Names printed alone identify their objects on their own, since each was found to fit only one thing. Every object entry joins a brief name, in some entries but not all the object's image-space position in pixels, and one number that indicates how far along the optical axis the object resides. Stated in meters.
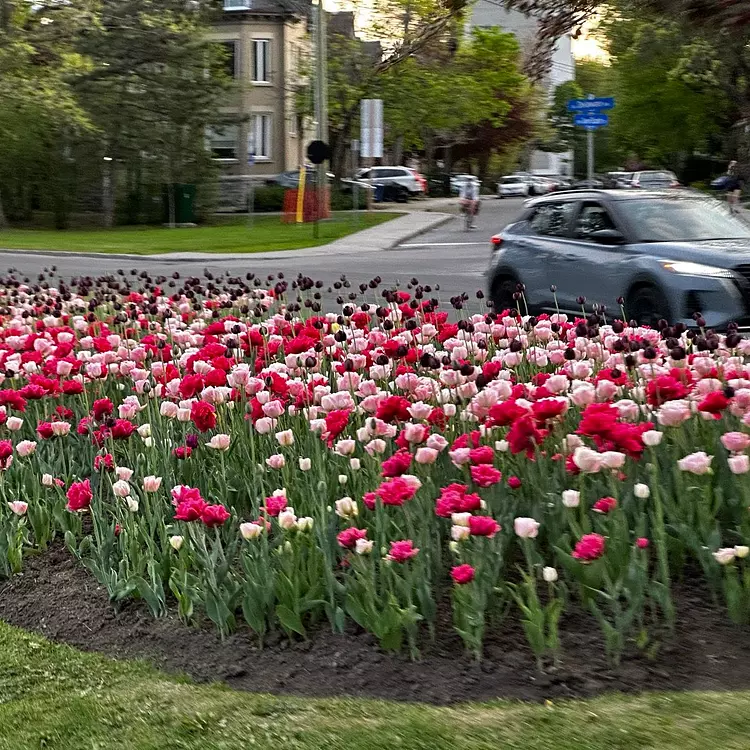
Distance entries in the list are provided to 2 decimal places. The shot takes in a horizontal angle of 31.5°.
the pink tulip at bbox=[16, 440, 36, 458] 5.50
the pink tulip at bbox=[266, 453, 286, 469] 4.85
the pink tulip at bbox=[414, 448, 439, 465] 4.53
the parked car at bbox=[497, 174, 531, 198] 74.12
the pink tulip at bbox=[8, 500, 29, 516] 5.31
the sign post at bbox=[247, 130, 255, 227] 53.06
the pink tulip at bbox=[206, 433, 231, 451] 5.17
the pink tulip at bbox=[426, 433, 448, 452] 4.72
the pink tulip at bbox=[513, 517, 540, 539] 4.06
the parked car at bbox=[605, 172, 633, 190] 53.08
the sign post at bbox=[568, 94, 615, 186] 24.91
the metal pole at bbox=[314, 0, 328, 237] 34.69
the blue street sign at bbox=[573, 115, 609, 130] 24.92
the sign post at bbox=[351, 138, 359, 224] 56.09
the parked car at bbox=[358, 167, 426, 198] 59.81
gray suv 11.66
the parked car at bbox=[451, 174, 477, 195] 71.38
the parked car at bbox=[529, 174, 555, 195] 73.75
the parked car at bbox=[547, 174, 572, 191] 75.91
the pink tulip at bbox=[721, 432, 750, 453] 4.38
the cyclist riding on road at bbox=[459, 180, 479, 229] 39.78
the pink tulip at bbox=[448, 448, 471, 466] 4.44
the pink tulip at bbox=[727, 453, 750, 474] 4.31
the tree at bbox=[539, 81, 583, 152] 101.23
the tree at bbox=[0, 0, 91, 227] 33.94
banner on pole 35.25
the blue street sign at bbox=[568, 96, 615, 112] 24.91
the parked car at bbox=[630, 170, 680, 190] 50.52
